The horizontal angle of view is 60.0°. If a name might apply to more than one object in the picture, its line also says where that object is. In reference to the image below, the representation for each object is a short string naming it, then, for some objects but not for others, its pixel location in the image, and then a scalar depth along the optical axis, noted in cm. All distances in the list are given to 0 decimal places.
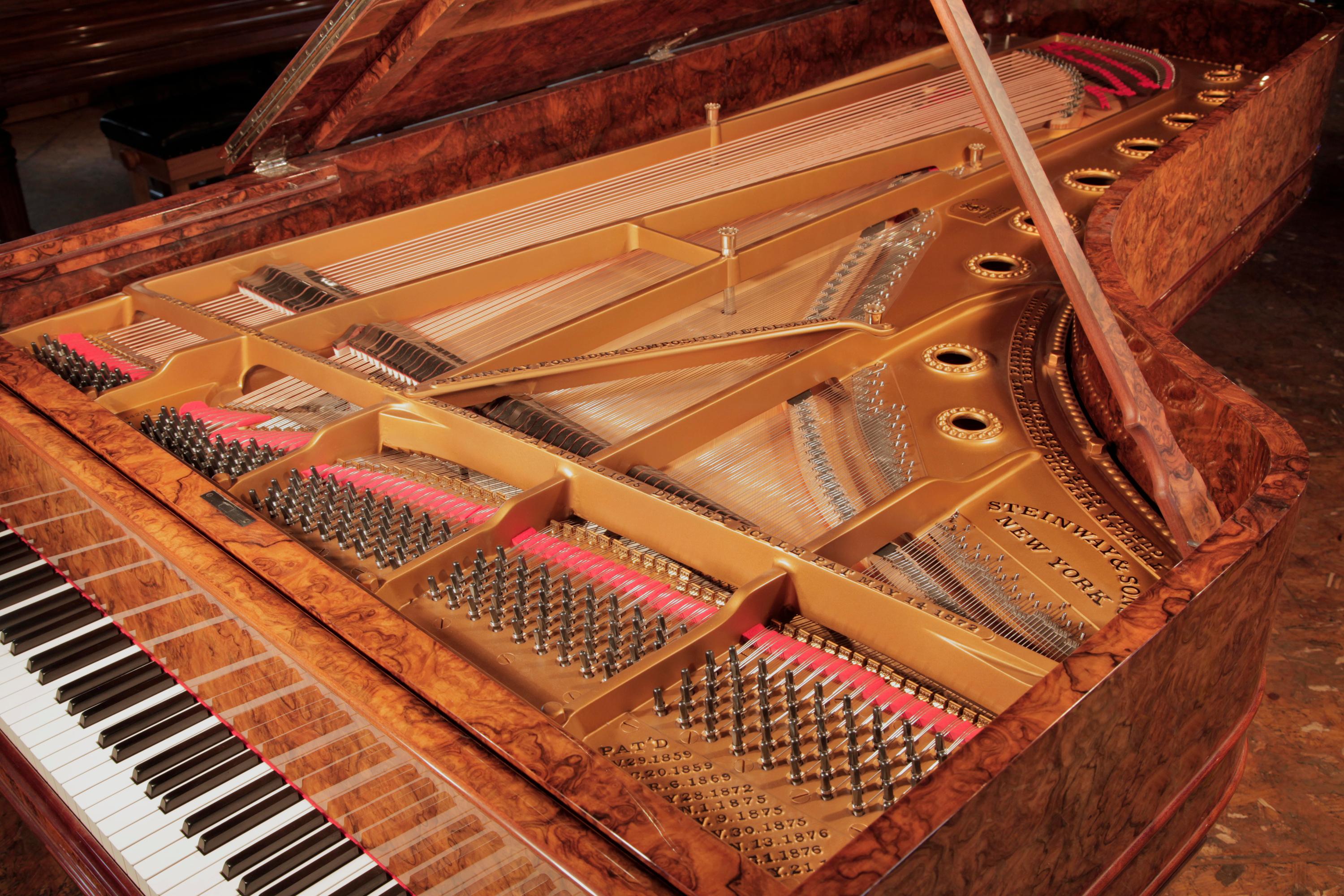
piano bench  515
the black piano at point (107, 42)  466
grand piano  159
